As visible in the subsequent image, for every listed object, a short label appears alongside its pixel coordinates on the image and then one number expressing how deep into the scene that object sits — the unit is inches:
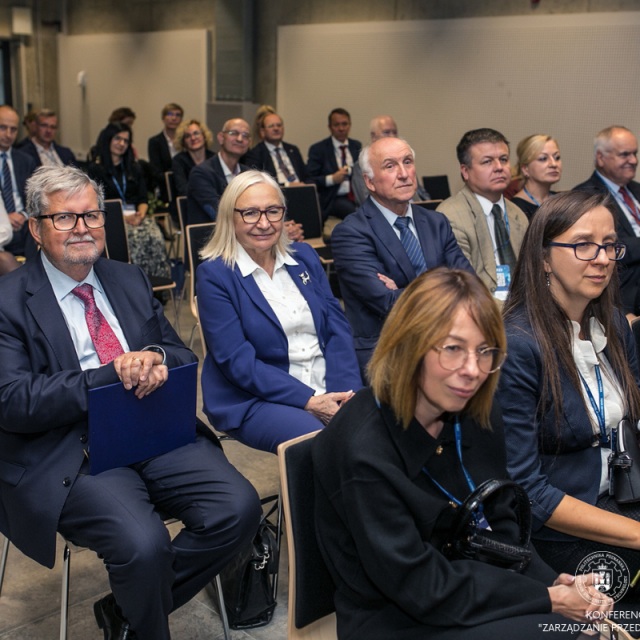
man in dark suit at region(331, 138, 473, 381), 123.6
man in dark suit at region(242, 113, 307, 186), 265.1
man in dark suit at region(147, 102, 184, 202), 299.7
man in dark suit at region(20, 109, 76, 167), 275.9
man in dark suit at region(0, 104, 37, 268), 196.9
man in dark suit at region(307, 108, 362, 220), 255.1
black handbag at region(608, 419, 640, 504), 74.0
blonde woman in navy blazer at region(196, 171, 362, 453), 95.4
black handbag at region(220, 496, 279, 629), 85.4
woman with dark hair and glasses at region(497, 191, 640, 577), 70.9
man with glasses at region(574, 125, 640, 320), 166.1
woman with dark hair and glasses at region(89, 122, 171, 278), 219.5
